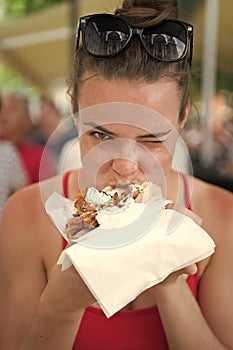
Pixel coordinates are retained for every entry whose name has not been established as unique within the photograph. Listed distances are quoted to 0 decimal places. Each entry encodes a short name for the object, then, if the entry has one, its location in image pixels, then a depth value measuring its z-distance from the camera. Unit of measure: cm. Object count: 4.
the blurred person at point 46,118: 469
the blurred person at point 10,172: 212
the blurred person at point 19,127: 243
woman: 88
